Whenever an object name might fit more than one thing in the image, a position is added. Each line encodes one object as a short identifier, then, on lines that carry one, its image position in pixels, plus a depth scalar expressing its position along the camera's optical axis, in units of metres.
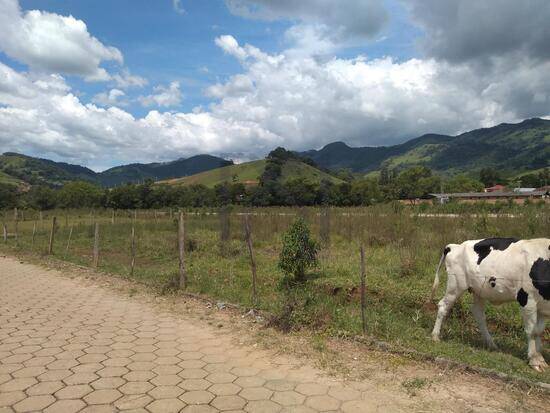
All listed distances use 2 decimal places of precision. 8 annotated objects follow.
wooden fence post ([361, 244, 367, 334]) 5.50
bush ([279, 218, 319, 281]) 9.34
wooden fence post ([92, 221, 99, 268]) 11.88
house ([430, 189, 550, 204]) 70.89
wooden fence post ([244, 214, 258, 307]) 7.05
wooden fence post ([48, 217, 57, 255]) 15.17
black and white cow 4.61
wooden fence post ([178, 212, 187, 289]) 8.43
